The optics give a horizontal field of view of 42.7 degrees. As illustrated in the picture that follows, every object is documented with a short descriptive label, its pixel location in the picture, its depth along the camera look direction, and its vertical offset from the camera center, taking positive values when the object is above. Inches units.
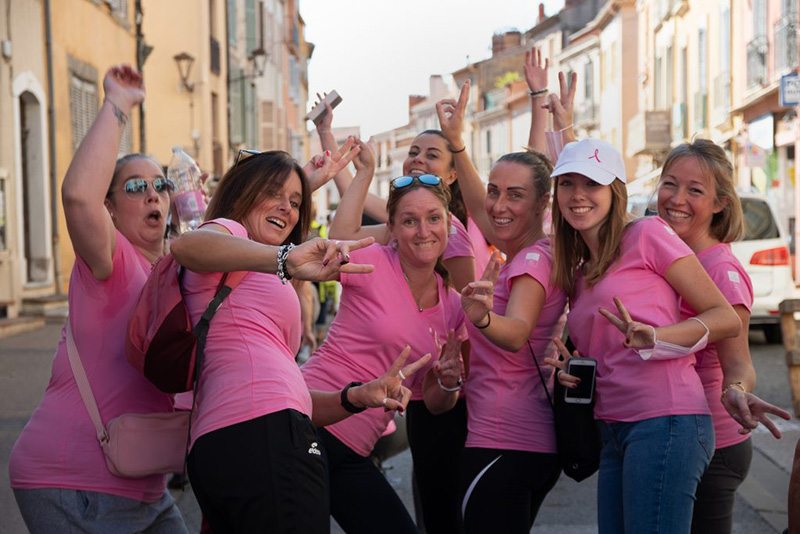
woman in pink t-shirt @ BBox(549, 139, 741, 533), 126.6 -12.9
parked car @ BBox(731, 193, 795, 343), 491.8 -10.4
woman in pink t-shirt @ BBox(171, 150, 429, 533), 105.2 -16.7
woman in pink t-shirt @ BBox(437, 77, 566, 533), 138.1 -21.9
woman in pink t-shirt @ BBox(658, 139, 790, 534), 134.6 -8.7
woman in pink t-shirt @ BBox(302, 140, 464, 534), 142.6 -13.4
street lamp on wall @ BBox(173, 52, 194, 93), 1015.6 +179.3
